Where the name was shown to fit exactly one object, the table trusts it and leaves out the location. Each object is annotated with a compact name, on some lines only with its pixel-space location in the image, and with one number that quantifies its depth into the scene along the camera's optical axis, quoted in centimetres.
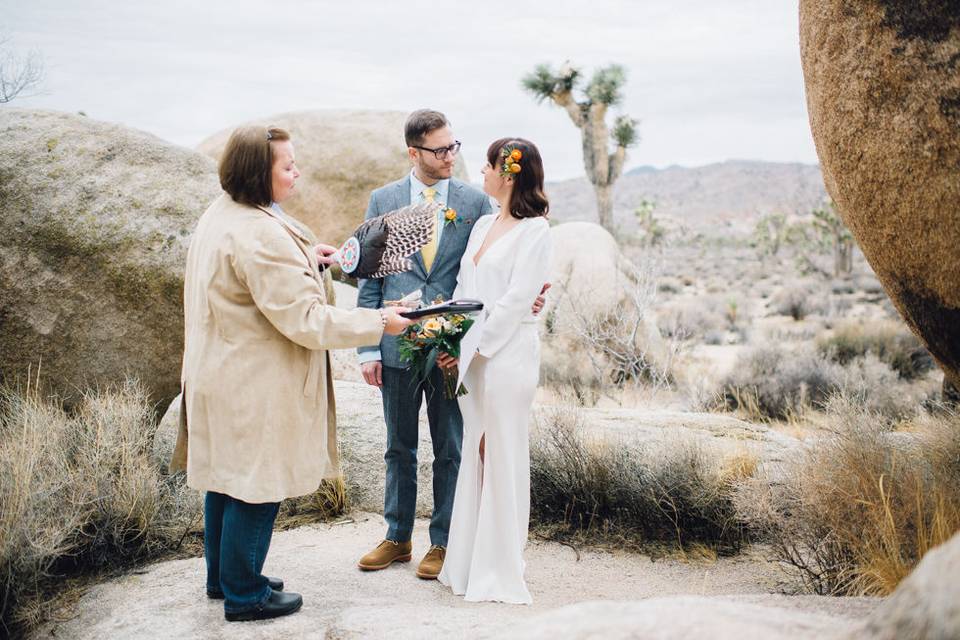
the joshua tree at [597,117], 2025
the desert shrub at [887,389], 853
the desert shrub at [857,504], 368
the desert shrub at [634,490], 508
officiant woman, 341
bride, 401
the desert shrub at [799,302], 1970
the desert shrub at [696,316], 1623
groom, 443
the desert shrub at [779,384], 943
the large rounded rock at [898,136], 346
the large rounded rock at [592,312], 1050
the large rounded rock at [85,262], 606
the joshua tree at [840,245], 2806
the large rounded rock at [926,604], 163
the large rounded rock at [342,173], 1159
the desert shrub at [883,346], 1202
